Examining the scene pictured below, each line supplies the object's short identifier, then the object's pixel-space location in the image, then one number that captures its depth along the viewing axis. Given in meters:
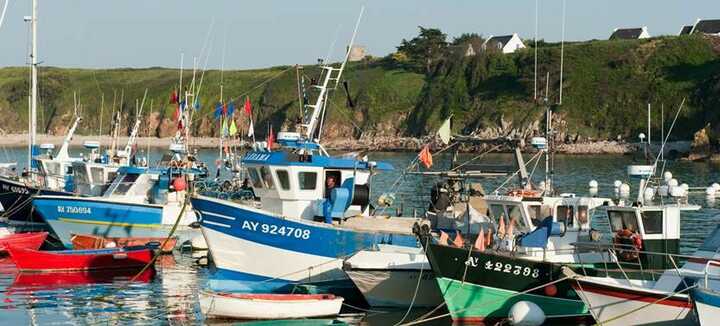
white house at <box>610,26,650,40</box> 164.25
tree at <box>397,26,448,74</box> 165.38
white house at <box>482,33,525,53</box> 161.88
